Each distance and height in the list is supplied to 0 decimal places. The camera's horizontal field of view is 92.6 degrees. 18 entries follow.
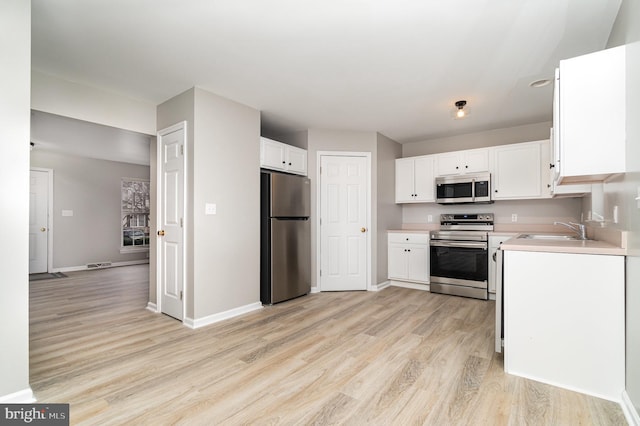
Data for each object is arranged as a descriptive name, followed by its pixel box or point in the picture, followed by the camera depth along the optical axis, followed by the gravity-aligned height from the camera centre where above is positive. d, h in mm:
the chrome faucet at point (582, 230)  2762 -156
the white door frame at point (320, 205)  4406 +121
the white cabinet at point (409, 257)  4488 -664
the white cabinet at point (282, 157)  3785 +741
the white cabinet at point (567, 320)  1787 -671
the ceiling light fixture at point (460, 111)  3324 +1137
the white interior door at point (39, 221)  5762 -157
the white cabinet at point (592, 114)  1713 +569
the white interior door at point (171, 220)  3182 -78
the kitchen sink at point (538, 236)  3124 -251
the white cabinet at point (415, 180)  4719 +535
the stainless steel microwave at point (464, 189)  4215 +353
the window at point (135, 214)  7027 -26
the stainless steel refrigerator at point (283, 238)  3736 -312
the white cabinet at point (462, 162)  4293 +749
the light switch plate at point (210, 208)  3122 +51
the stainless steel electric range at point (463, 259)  4016 -619
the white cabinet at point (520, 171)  3875 +563
